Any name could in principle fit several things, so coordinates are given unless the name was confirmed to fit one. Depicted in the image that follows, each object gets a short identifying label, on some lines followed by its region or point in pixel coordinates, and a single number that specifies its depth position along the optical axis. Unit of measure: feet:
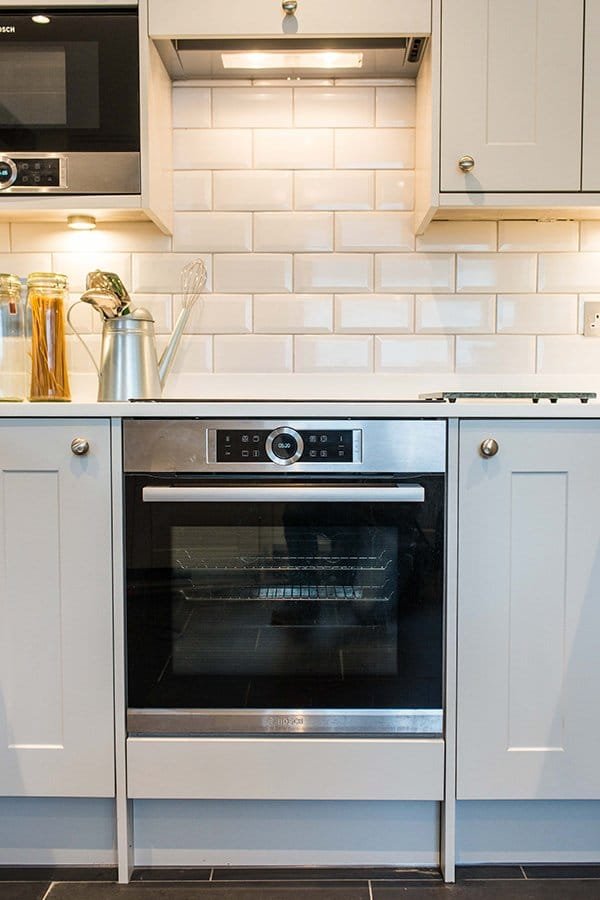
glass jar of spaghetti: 5.99
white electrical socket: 6.69
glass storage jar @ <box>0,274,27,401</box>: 5.92
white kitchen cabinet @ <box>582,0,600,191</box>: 5.60
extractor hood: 5.85
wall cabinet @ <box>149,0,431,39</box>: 5.60
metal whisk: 6.72
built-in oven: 4.92
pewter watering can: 5.85
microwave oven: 5.72
